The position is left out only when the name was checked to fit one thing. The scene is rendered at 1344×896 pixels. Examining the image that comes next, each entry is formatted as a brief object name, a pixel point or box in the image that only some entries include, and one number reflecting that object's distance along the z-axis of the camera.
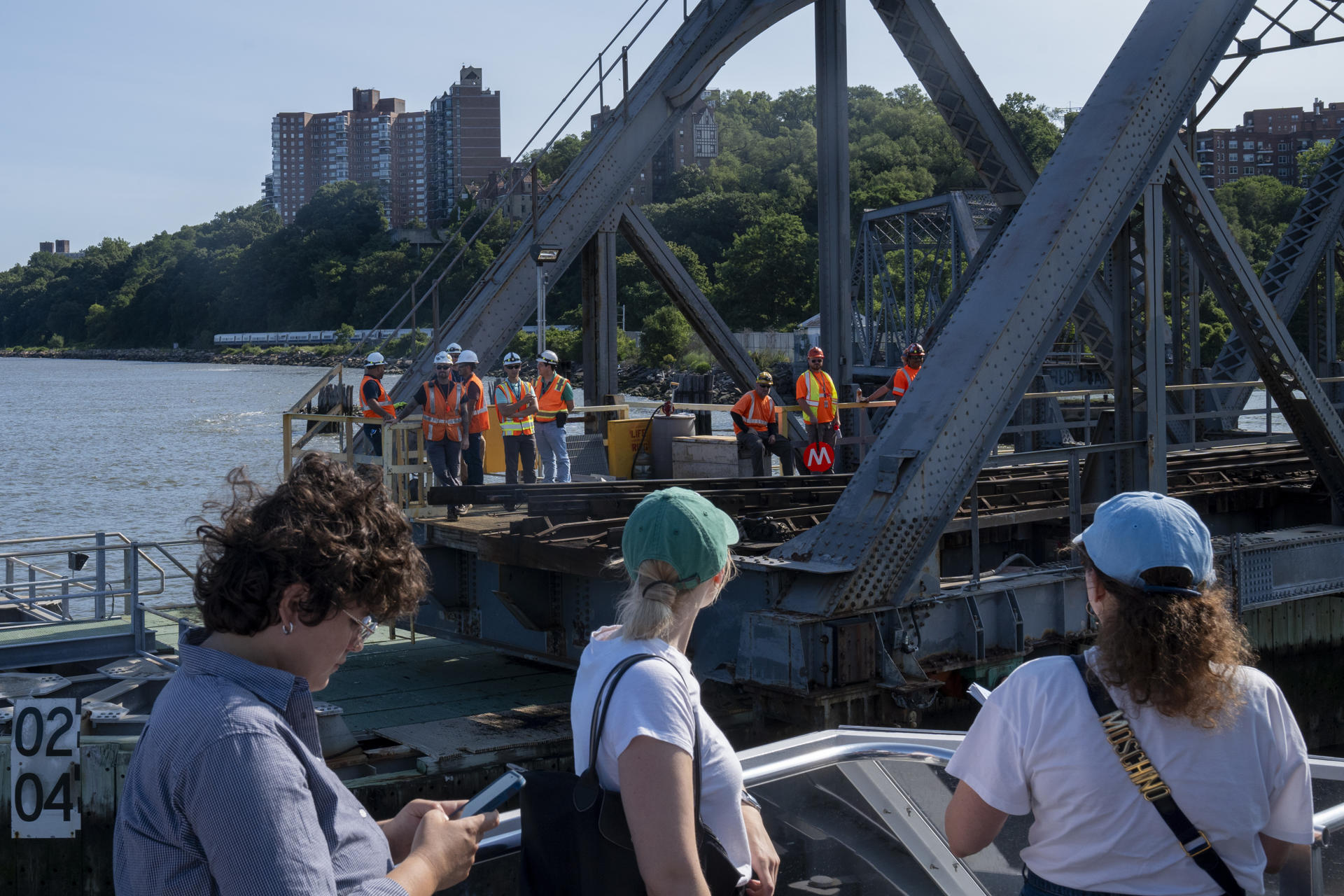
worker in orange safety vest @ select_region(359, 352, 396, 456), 14.69
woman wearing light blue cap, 2.36
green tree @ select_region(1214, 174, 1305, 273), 92.12
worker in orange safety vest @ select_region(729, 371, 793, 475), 15.66
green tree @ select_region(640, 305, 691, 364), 100.12
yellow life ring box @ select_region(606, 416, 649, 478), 17.48
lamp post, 16.67
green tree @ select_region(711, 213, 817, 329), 104.94
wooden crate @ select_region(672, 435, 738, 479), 17.23
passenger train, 139.62
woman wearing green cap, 2.35
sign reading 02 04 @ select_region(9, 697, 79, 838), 7.77
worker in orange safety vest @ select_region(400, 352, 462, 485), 13.76
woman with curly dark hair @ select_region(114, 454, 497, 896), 1.83
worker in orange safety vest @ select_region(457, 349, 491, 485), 13.95
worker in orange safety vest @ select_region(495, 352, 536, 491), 14.72
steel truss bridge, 8.15
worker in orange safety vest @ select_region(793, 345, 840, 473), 15.24
